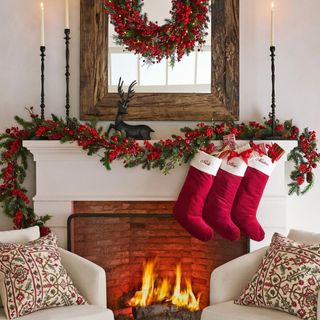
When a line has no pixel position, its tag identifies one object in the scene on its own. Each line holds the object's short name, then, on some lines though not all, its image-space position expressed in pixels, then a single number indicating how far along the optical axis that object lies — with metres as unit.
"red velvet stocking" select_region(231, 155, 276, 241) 3.34
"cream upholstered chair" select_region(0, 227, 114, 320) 2.73
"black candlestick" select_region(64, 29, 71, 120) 3.51
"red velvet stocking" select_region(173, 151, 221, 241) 3.34
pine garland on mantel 3.37
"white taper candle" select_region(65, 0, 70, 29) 3.44
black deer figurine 3.47
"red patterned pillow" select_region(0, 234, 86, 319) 2.74
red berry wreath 3.47
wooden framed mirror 3.58
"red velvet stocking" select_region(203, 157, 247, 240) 3.33
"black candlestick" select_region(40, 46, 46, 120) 3.48
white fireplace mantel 3.49
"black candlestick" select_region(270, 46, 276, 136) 3.45
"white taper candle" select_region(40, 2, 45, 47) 3.46
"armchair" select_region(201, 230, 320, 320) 2.85
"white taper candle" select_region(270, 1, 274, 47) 3.45
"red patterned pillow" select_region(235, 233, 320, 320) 2.63
